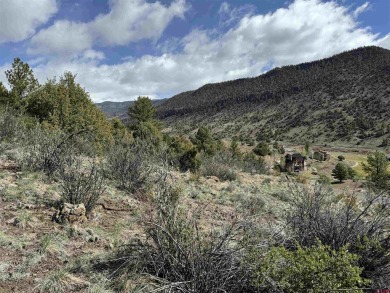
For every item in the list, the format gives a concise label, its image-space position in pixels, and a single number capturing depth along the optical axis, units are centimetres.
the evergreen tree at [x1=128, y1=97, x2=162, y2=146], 5672
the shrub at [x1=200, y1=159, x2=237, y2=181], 1806
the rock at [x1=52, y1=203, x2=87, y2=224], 709
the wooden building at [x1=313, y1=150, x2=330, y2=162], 7795
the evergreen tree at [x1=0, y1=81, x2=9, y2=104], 3177
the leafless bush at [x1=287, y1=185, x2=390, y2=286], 525
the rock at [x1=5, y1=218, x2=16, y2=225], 671
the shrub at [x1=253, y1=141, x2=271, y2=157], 7501
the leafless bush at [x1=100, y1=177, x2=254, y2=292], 454
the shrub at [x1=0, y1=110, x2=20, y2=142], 1480
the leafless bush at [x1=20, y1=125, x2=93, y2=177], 1013
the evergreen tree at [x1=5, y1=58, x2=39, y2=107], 3366
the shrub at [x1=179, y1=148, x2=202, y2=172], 2642
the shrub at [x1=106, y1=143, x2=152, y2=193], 1074
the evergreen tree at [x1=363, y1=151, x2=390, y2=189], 4500
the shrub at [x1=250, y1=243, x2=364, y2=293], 396
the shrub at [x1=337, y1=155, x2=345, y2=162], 7448
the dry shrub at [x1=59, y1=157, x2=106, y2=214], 784
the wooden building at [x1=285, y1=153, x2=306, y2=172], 6744
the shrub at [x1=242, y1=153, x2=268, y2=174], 2588
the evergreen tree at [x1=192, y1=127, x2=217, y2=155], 4412
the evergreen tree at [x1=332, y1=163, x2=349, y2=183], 5081
